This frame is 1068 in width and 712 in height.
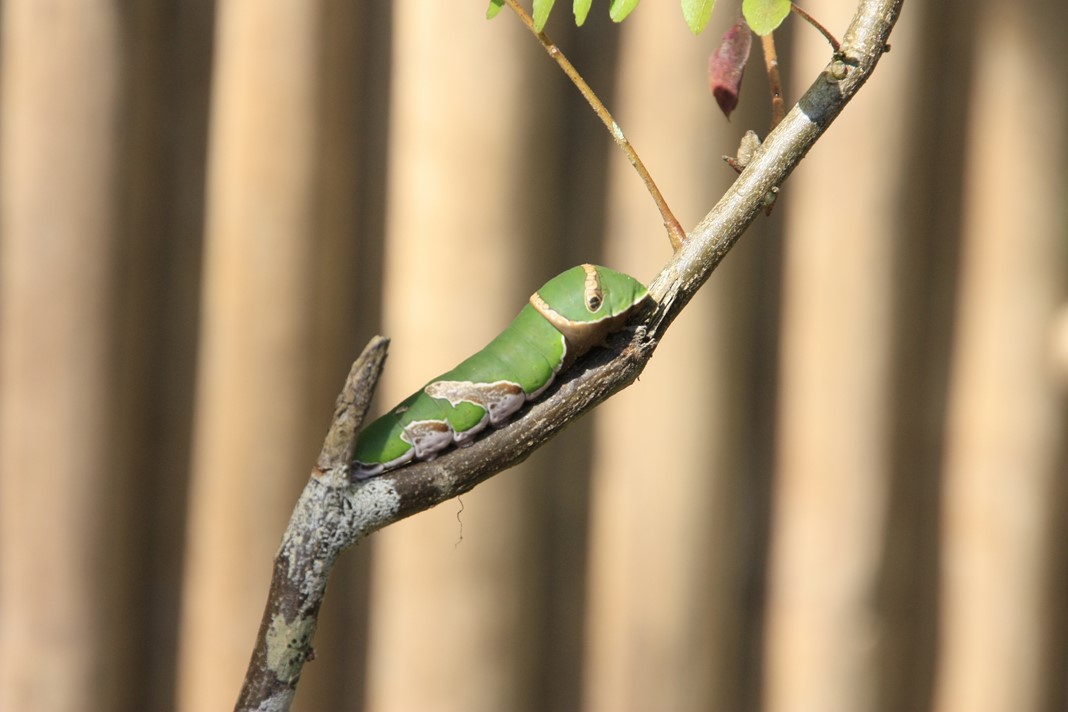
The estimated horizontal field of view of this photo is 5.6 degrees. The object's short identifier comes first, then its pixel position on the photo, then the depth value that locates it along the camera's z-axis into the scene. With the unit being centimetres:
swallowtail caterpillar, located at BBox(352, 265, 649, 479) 137
